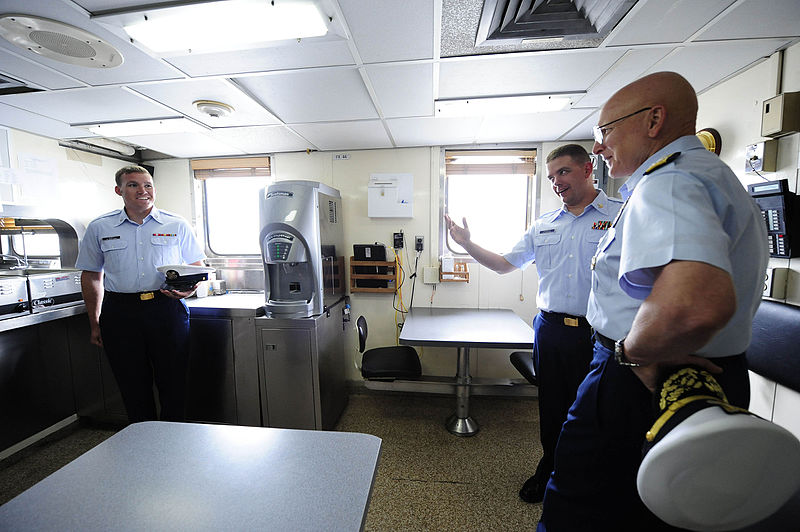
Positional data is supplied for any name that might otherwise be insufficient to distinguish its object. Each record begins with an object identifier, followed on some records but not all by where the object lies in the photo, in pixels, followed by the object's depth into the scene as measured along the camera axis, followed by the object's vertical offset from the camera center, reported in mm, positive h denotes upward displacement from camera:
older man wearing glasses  709 -142
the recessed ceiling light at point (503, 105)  1900 +880
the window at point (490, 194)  2873 +442
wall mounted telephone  1383 +85
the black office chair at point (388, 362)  2295 -989
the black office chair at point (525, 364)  2164 -976
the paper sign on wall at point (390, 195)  2924 +435
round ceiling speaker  1206 +887
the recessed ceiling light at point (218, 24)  1138 +887
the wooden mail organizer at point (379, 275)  2932 -347
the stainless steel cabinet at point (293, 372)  2240 -995
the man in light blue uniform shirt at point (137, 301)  1969 -391
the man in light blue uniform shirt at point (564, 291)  1674 -309
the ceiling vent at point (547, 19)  1161 +889
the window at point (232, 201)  3180 +449
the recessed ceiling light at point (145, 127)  2244 +897
